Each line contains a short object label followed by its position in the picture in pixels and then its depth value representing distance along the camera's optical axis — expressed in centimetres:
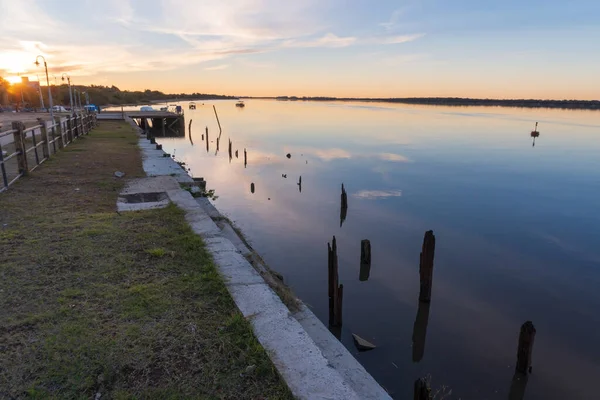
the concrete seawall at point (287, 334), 350
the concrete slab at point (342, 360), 467
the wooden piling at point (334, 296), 831
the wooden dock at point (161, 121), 5229
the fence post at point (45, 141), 1448
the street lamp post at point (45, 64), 2626
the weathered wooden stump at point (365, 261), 1189
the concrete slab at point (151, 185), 1095
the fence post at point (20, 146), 1121
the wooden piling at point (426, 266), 920
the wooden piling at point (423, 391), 448
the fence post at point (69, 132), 2112
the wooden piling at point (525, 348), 677
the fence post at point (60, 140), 1847
